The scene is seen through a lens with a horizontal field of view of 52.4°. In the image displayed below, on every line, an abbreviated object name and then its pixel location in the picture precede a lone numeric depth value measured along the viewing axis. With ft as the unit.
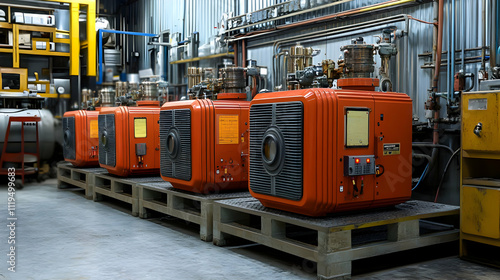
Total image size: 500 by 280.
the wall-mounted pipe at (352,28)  16.93
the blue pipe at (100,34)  36.89
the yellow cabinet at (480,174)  12.18
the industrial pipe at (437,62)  15.35
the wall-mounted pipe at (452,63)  15.08
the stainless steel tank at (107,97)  31.20
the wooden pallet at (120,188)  19.93
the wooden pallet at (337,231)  11.21
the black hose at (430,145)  15.40
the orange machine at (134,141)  21.72
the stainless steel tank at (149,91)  25.00
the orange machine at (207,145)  16.34
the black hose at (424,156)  15.80
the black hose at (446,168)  14.97
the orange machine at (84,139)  26.76
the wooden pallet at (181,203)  15.43
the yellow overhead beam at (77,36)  36.73
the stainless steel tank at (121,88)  31.19
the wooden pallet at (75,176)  24.75
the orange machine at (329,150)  11.75
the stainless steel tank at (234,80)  18.48
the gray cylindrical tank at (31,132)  30.50
